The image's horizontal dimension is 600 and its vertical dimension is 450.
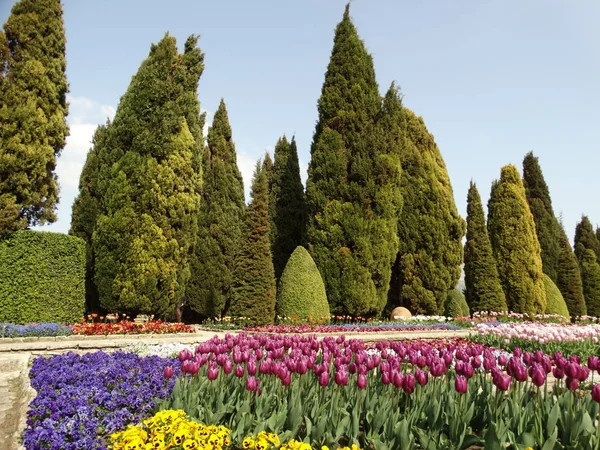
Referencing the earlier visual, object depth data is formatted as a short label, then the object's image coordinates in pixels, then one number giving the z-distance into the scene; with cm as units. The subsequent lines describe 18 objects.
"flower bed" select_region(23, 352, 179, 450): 383
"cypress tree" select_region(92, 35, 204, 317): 1428
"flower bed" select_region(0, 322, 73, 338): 1005
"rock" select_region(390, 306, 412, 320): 2050
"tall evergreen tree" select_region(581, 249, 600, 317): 3331
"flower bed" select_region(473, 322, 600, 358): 928
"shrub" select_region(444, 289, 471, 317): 2347
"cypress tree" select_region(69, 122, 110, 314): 1719
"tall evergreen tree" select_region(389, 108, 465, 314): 2219
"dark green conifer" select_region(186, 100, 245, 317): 1952
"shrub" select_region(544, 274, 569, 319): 2775
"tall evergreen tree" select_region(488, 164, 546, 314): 2567
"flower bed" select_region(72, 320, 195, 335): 1124
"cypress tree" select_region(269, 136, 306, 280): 2336
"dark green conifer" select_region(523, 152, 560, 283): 3250
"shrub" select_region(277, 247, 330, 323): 1566
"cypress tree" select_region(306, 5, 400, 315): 1864
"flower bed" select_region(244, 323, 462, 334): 1351
